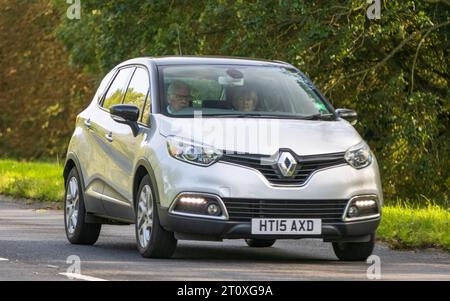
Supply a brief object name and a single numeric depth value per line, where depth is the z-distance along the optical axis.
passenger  13.14
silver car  12.11
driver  13.05
